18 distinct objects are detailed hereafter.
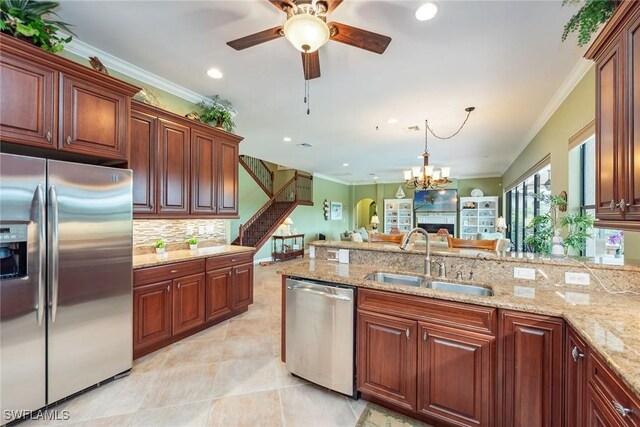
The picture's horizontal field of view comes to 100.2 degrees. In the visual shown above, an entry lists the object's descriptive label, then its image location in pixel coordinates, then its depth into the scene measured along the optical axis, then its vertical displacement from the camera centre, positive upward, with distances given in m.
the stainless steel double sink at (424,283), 2.03 -0.58
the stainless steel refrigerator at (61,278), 1.76 -0.49
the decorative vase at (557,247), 2.23 -0.28
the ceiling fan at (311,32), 1.62 +1.21
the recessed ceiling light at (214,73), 2.88 +1.54
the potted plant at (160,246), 3.16 -0.40
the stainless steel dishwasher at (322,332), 2.06 -0.96
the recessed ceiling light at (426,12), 1.92 +1.49
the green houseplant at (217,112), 3.54 +1.35
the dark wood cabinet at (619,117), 1.31 +0.52
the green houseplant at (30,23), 1.76 +1.30
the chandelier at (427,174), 4.65 +0.72
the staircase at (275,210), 7.76 +0.10
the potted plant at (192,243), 3.53 -0.40
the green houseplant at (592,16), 1.55 +1.17
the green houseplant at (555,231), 2.17 -0.14
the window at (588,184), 2.69 +0.34
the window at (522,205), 4.89 +0.22
